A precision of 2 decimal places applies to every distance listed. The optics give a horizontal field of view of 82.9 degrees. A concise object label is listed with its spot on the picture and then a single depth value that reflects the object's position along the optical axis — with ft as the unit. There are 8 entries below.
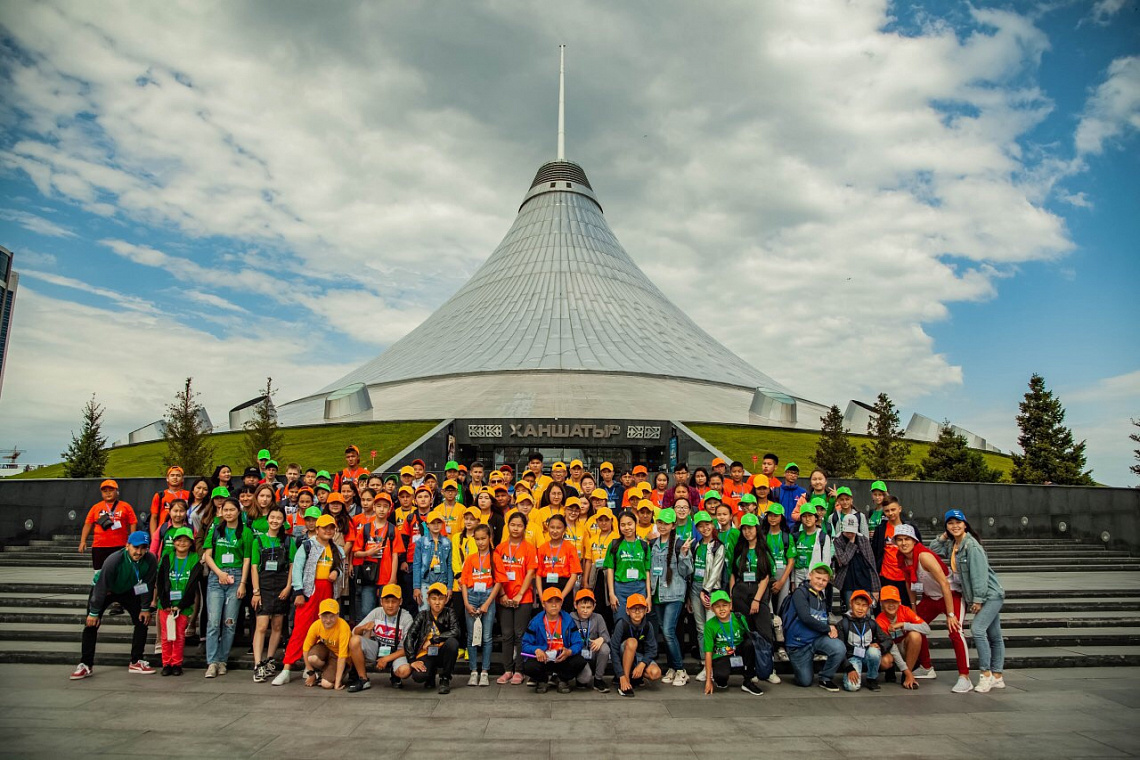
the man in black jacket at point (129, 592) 16.57
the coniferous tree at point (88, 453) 47.47
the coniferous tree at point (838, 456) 51.19
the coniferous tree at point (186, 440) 46.09
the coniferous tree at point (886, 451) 50.62
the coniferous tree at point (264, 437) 48.96
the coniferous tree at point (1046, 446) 49.34
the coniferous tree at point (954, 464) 49.32
